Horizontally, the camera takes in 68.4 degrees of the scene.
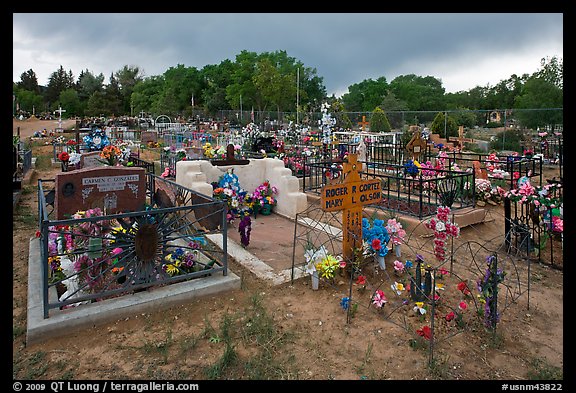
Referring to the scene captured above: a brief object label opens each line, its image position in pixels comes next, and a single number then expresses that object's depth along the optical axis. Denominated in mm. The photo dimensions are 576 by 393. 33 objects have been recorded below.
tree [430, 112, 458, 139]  25984
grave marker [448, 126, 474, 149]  22350
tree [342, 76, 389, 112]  70250
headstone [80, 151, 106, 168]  10695
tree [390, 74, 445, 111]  67688
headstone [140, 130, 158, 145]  27531
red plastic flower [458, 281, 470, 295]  4438
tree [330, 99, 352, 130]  30547
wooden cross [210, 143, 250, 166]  9352
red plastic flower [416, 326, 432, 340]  3865
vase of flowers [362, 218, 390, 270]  5496
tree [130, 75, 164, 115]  67562
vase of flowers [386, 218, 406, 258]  5637
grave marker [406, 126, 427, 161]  12914
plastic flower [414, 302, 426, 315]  4320
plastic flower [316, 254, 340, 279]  5125
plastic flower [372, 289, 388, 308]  4453
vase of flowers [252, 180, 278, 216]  9078
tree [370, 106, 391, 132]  29953
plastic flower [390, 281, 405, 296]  4555
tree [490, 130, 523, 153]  21562
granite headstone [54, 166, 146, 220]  6203
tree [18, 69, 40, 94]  89300
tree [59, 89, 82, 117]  76000
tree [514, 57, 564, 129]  27875
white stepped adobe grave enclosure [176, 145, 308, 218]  8617
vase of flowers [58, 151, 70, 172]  11198
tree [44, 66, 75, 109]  86500
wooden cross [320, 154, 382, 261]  5258
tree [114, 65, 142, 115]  79000
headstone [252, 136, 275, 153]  14607
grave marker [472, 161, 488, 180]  11156
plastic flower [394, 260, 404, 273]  4982
